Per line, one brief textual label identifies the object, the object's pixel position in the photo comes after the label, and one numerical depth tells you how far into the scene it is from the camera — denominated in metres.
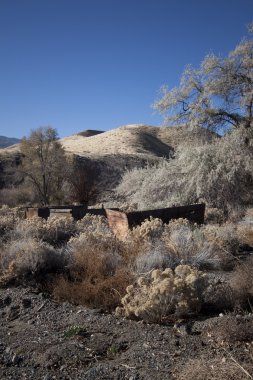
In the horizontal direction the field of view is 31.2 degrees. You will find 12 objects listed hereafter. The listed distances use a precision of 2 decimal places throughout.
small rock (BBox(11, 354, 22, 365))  5.11
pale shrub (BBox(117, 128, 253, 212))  18.23
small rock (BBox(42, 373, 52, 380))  4.61
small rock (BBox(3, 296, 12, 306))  7.47
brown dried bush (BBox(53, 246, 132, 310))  7.11
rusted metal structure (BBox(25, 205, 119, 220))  14.80
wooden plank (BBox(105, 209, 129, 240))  11.17
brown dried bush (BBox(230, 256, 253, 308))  6.51
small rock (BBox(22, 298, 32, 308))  7.18
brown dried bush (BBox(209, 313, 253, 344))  4.92
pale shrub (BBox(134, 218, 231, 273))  8.11
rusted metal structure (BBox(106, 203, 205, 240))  11.23
